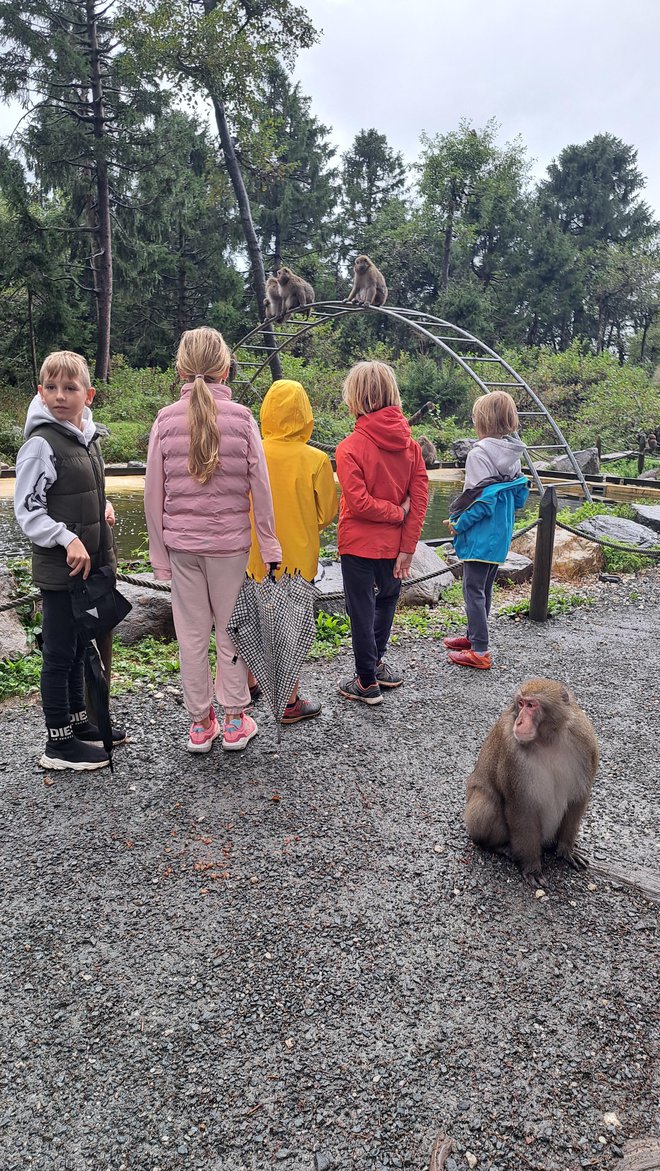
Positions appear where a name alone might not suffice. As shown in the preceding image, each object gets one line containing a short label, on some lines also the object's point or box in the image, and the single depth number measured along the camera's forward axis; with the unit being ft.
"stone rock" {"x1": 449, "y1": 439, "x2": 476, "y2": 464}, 41.01
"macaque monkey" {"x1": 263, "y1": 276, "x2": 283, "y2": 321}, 31.09
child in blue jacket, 13.37
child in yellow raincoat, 10.31
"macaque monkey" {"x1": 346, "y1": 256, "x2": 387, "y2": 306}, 27.84
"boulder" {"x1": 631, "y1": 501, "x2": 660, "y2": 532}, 26.14
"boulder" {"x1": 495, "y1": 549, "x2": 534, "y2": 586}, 21.15
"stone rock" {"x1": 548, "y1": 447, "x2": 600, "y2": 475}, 50.88
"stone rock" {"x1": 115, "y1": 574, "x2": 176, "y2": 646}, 14.70
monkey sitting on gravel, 6.93
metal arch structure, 21.50
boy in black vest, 8.54
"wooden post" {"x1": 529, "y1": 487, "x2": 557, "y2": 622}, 15.83
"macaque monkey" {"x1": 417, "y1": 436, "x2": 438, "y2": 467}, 33.81
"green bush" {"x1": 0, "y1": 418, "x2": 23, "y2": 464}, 48.98
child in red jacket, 11.14
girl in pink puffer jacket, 9.07
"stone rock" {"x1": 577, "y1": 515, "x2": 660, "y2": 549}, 22.84
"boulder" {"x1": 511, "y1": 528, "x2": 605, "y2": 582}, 20.86
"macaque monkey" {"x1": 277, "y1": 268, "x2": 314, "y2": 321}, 30.09
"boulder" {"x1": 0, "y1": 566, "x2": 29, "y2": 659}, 13.33
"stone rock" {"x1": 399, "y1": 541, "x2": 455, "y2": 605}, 18.57
